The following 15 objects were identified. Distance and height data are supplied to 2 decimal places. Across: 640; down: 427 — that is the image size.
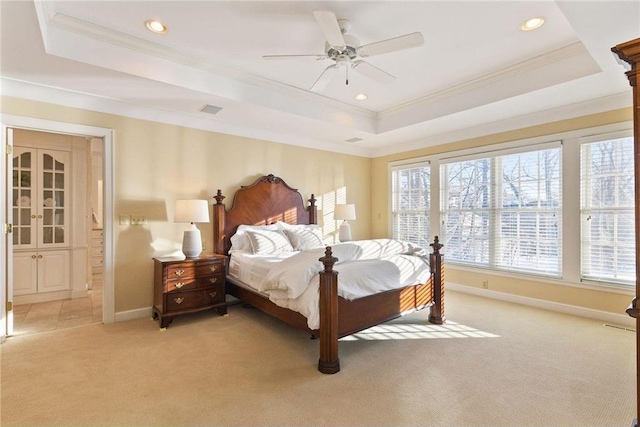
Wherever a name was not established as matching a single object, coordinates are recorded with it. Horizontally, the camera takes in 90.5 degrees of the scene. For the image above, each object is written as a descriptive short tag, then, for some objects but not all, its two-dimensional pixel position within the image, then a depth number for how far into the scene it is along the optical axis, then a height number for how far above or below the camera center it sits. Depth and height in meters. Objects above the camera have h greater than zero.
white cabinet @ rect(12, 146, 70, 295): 4.45 -0.07
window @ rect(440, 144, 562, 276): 4.18 +0.07
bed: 2.53 -0.70
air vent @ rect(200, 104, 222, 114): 3.85 +1.32
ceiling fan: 2.34 +1.38
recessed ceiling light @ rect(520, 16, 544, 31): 2.65 +1.63
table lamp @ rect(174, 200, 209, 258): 3.74 -0.04
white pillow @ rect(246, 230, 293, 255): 4.17 -0.37
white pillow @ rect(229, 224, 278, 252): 4.32 -0.35
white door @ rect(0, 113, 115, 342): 3.16 +0.13
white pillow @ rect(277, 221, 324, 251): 4.55 -0.31
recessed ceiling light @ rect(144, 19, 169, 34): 2.66 +1.62
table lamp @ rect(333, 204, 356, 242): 5.35 +0.05
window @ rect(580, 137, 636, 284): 3.57 +0.04
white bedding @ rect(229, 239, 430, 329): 2.70 -0.55
